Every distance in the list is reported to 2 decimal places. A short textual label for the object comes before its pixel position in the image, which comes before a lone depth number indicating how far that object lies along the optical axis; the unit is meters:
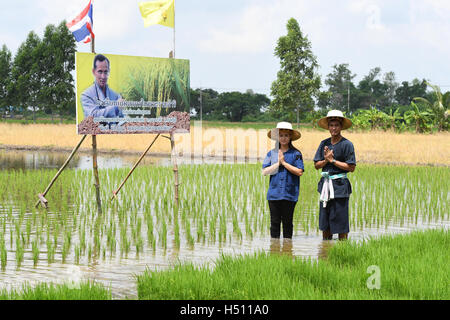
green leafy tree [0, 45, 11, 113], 57.31
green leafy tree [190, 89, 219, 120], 70.97
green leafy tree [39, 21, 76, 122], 51.75
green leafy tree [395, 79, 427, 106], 76.25
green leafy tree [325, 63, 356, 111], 76.75
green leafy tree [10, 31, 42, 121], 53.34
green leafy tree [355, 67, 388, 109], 76.88
